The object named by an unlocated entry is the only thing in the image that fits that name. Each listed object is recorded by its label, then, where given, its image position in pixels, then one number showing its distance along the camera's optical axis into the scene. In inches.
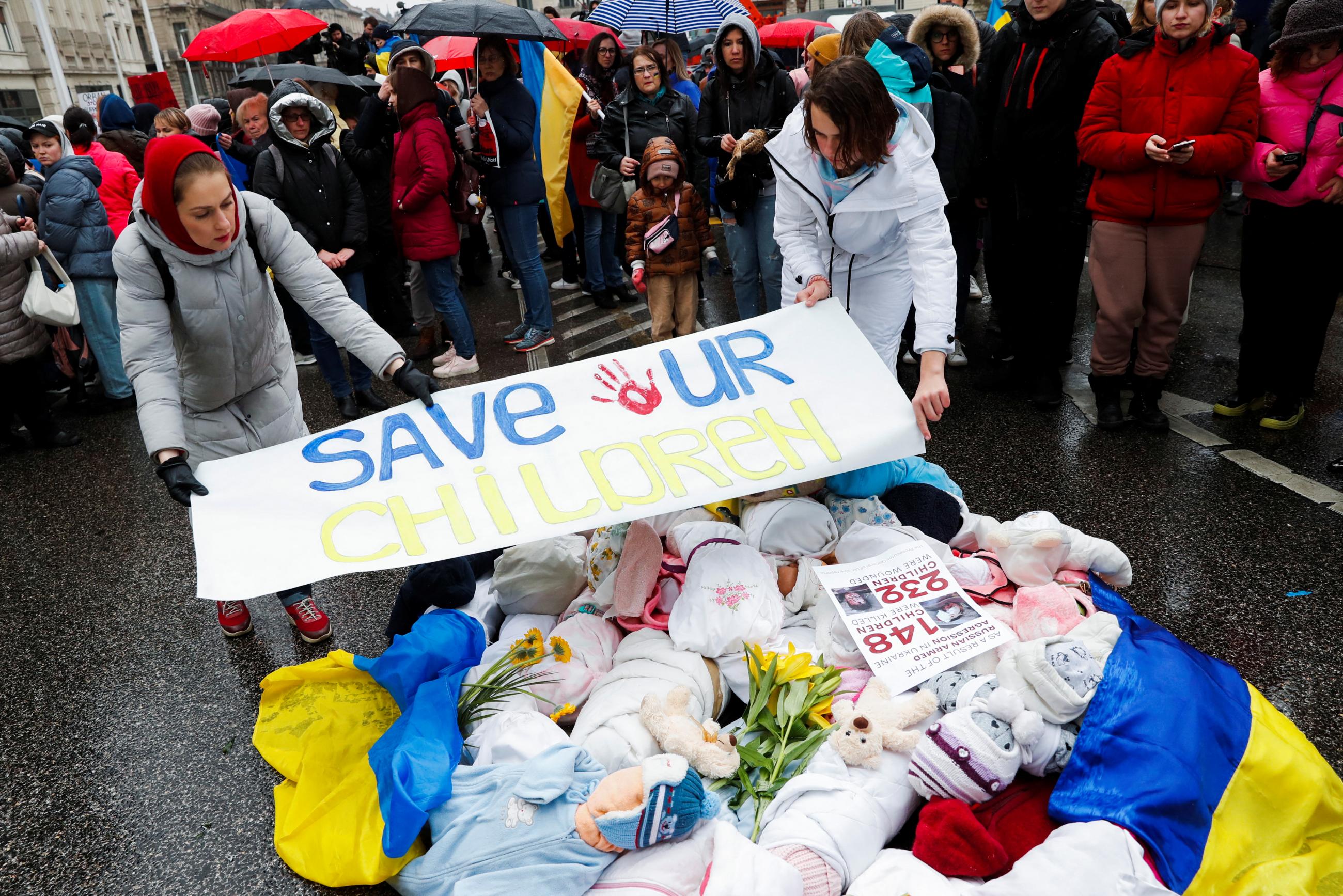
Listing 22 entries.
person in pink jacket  151.9
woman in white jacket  108.7
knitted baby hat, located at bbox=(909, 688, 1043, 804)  80.5
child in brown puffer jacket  215.3
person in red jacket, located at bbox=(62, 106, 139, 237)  249.6
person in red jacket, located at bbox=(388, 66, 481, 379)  226.5
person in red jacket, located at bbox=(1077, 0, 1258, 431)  156.0
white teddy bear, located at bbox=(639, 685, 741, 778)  87.8
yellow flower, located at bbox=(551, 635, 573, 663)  105.3
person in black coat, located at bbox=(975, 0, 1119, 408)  177.3
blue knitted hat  78.0
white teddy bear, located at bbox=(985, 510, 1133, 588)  109.8
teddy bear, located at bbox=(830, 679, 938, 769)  85.4
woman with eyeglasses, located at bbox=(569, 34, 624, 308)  289.7
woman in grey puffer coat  103.3
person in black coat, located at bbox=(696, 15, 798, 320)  205.6
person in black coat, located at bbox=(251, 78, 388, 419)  207.8
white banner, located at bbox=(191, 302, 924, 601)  96.7
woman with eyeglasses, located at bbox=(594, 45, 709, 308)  229.3
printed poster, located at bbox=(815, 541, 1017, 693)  96.3
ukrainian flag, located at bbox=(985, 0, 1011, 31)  327.0
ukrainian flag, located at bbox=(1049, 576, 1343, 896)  73.4
